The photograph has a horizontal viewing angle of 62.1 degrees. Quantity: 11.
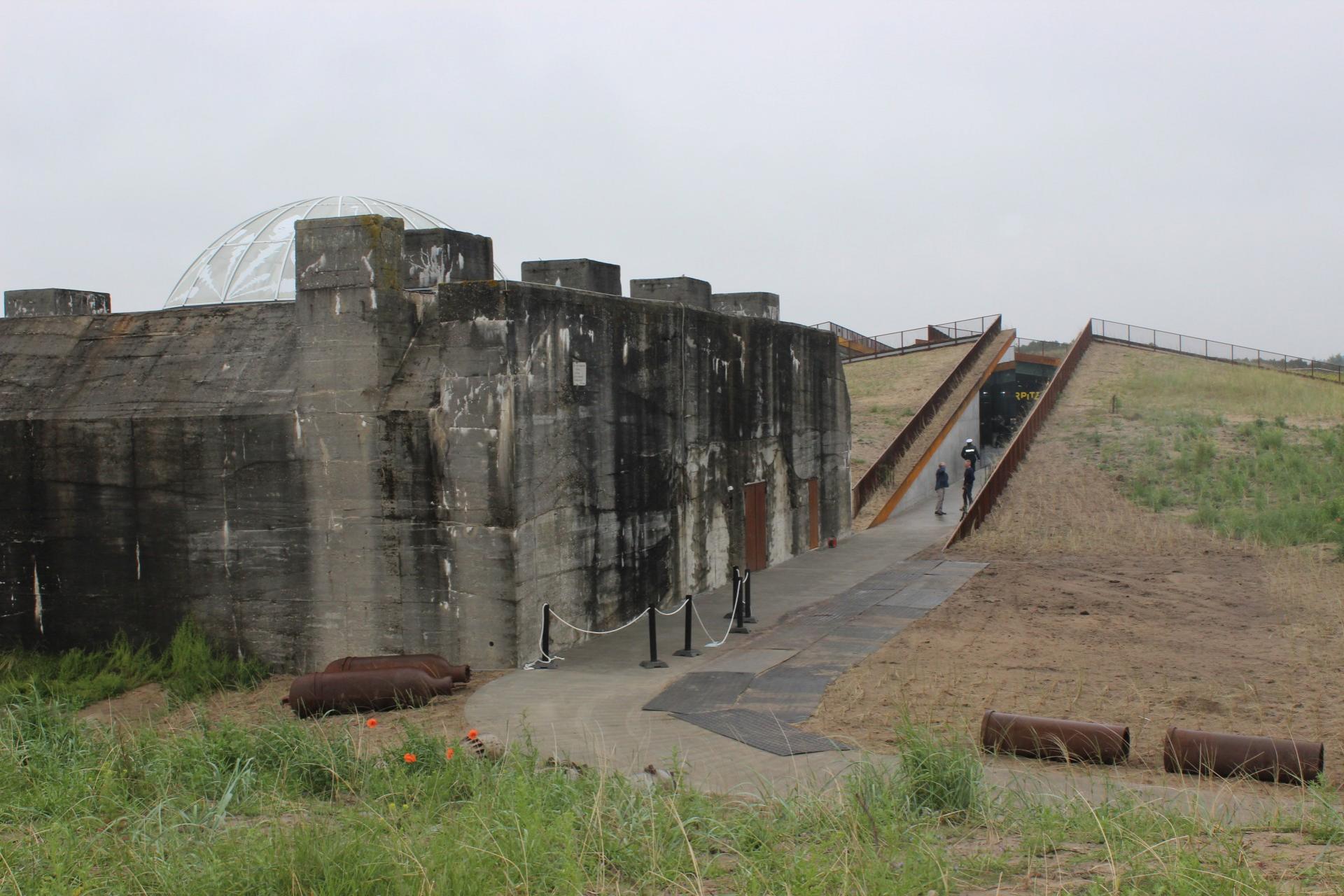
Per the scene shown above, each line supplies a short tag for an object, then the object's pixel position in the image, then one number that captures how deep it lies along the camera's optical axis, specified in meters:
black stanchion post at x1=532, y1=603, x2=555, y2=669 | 13.23
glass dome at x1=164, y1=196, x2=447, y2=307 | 17.03
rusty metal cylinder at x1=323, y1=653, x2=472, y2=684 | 11.84
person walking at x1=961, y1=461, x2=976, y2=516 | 26.02
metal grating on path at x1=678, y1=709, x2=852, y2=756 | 9.23
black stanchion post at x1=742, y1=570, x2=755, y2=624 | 15.42
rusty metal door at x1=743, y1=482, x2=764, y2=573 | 19.42
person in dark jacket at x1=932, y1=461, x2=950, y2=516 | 27.52
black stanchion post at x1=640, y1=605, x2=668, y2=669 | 12.86
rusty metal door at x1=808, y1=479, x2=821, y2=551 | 22.42
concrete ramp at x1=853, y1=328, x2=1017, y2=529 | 27.83
